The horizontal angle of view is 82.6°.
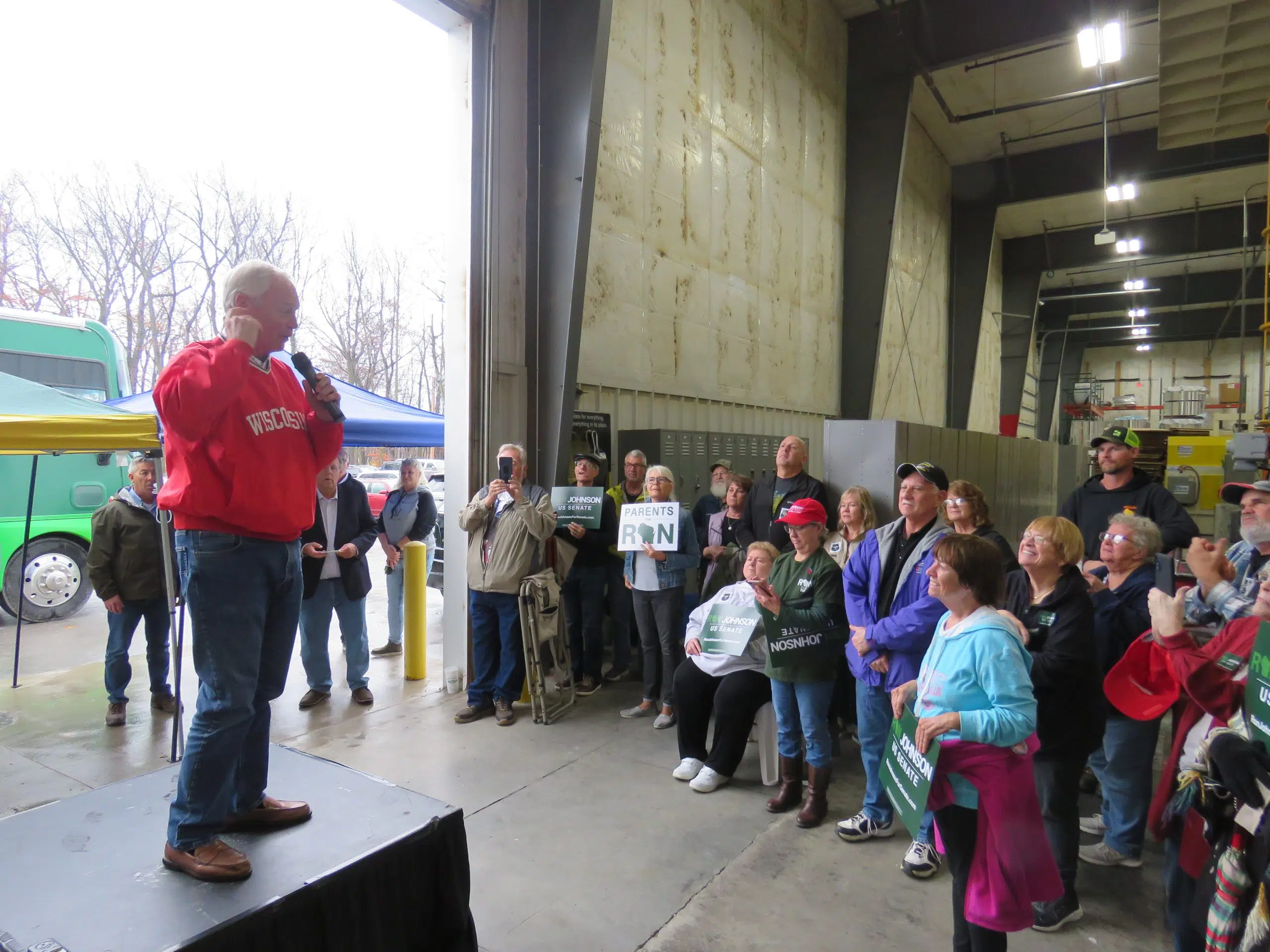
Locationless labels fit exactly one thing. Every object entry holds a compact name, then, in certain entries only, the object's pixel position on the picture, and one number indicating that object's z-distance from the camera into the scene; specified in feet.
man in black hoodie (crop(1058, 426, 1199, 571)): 13.65
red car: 42.22
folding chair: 15.52
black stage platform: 5.73
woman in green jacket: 11.03
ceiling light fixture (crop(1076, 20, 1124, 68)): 26.55
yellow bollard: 18.93
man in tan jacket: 15.64
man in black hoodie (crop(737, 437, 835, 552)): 15.74
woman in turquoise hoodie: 6.36
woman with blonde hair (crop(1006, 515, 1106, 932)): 8.29
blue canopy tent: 21.15
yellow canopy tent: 13.38
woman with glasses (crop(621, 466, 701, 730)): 15.65
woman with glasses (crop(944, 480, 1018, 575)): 11.92
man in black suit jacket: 17.03
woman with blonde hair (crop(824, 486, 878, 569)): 13.30
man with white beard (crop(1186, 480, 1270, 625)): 7.48
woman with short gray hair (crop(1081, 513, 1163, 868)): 9.68
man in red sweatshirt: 6.13
